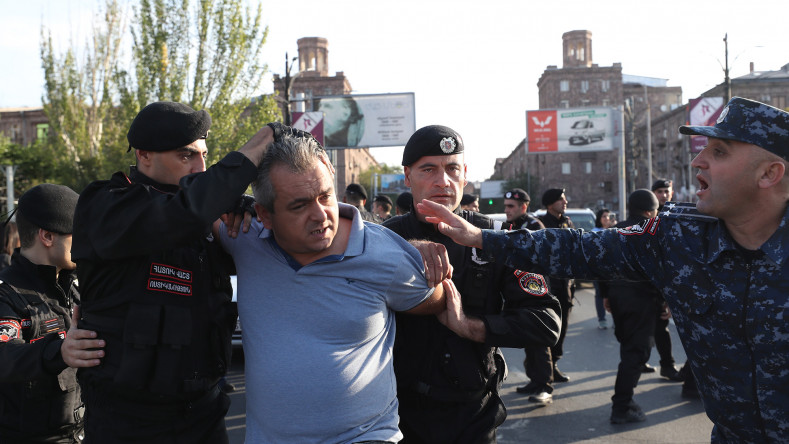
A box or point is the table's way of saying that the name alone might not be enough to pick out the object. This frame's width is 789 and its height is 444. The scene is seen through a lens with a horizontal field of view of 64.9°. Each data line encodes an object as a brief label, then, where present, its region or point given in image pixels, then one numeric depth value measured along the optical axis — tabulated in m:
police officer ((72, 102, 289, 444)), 1.87
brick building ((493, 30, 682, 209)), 70.81
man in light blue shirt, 1.94
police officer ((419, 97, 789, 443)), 1.94
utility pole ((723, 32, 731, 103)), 16.73
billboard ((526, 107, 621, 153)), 33.41
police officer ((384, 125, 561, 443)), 2.36
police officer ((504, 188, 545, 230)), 7.57
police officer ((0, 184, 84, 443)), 2.59
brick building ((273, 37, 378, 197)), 58.94
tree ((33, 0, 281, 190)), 21.50
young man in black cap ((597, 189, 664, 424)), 5.56
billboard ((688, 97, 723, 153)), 21.22
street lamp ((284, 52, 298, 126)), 14.84
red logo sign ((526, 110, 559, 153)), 33.62
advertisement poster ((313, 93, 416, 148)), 27.19
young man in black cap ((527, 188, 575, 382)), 6.25
